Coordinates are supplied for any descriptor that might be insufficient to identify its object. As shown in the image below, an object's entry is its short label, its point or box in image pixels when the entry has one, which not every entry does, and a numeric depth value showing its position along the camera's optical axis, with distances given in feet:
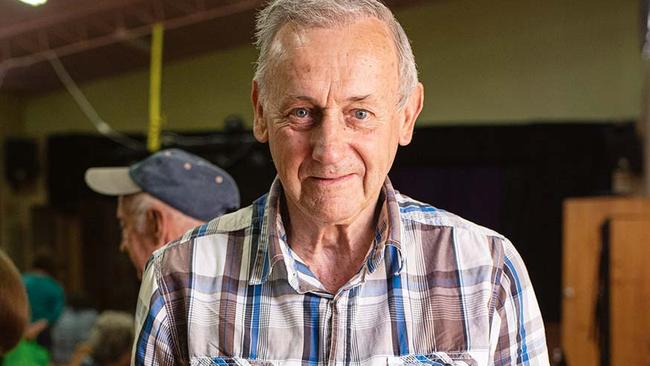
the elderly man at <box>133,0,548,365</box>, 3.90
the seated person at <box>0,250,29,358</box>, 6.40
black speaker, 27.09
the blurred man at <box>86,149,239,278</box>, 6.53
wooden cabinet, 15.70
